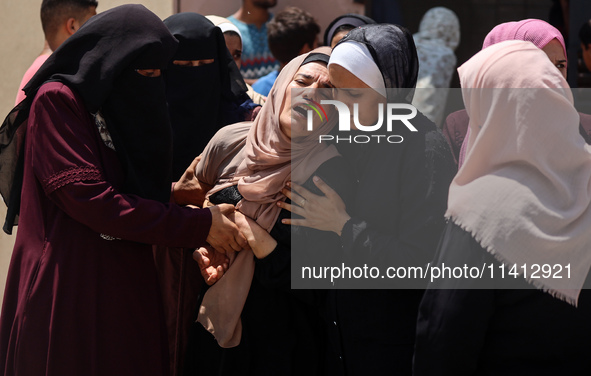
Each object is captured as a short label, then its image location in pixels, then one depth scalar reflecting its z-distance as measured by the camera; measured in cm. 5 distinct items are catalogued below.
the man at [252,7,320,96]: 936
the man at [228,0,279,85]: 1018
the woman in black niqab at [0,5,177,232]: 474
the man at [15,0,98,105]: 867
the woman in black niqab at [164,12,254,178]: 671
